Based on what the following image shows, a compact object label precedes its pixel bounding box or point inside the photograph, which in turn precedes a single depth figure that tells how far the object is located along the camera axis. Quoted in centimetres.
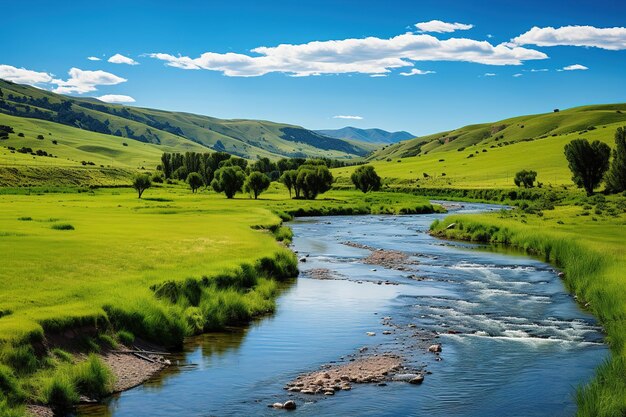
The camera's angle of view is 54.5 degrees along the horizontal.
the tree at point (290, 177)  16350
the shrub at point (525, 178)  16638
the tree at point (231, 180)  15925
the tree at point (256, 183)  15762
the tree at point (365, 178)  19300
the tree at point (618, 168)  10981
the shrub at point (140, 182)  14550
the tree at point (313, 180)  15988
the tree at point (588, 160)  12202
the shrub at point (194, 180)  18388
